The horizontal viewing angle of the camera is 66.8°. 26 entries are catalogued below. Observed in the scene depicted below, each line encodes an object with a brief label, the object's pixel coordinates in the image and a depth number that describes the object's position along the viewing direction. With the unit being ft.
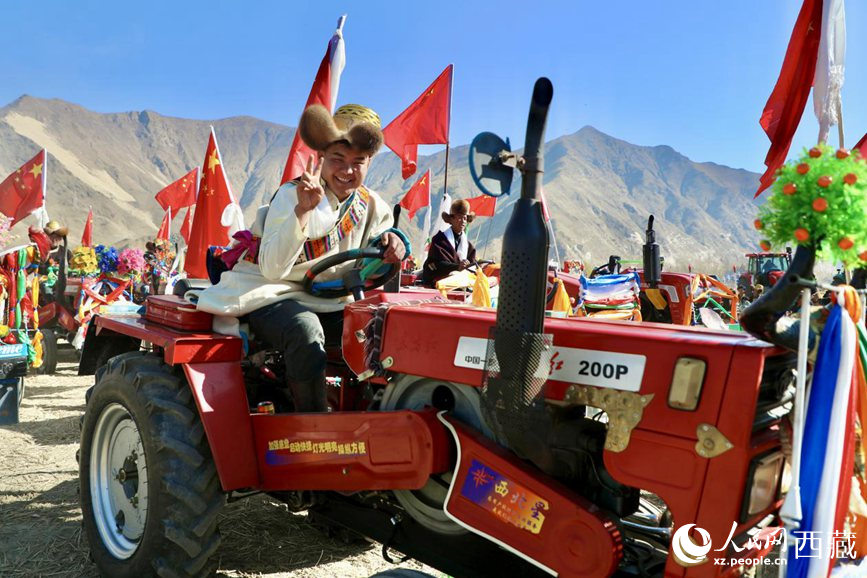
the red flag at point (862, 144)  14.22
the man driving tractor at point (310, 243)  8.68
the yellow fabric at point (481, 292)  14.94
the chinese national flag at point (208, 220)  25.64
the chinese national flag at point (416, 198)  48.14
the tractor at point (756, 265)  68.03
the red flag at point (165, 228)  54.12
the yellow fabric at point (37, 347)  25.39
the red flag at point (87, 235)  51.70
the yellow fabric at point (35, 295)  24.14
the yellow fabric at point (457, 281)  18.15
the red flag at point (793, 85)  18.08
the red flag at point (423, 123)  34.12
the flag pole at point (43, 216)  35.93
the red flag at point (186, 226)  40.86
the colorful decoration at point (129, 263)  34.76
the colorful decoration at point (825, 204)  4.72
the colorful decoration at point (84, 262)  34.24
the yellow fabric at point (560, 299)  18.70
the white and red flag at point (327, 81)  23.27
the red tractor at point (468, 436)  5.59
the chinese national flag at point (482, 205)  42.65
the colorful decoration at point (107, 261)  34.81
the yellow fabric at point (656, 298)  29.09
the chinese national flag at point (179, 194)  46.37
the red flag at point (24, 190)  36.65
